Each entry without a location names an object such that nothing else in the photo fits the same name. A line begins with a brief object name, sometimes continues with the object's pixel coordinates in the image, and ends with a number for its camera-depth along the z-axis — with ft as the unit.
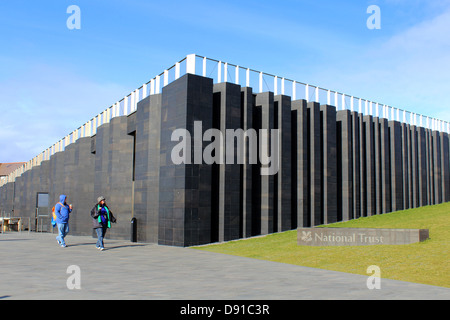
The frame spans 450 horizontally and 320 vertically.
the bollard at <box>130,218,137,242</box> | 81.87
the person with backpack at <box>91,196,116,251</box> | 59.31
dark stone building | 72.90
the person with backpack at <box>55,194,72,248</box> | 60.90
